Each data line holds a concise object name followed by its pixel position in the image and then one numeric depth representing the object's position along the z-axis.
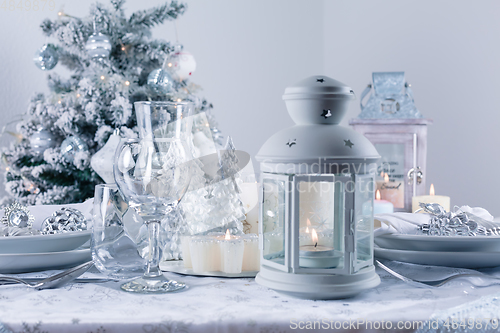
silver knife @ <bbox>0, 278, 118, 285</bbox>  0.58
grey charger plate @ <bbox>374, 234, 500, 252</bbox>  0.62
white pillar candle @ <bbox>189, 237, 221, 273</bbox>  0.62
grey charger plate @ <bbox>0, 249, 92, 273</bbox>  0.61
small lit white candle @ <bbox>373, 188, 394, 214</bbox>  1.68
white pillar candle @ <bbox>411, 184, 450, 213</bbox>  1.53
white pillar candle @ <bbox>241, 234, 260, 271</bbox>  0.63
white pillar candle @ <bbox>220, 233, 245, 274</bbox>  0.62
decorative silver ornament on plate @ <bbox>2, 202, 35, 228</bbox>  0.76
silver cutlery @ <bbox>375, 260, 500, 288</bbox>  0.56
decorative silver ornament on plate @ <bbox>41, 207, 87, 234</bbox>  0.72
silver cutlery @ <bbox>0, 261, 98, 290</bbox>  0.56
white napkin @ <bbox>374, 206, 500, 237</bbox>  0.68
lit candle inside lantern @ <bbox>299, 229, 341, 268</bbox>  0.53
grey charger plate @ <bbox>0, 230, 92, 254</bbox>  0.64
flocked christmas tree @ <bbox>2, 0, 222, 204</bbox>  2.12
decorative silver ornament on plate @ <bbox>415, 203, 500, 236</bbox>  0.67
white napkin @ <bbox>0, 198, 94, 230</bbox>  0.86
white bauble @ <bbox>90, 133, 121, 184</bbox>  1.12
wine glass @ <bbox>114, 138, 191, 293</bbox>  0.57
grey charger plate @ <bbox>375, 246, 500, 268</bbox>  0.60
